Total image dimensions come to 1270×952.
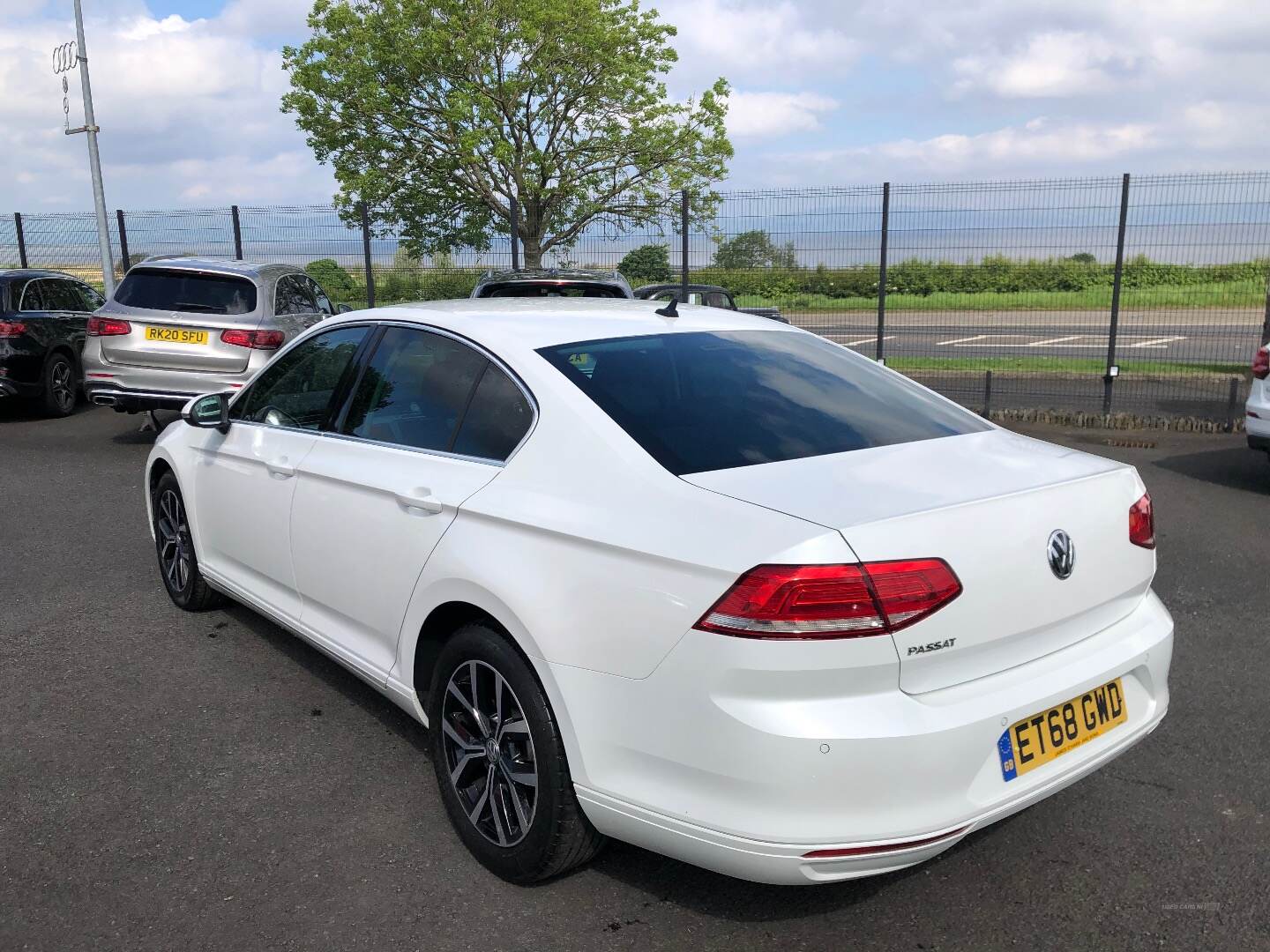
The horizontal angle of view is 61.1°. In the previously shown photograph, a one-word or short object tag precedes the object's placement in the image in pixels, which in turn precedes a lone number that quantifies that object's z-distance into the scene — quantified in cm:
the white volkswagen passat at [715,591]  235
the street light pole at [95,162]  1767
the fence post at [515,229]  1385
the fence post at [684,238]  1312
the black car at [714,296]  1352
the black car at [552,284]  912
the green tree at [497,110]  2352
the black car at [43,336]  1167
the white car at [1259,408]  771
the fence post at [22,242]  1903
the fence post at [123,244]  1716
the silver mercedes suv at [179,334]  967
